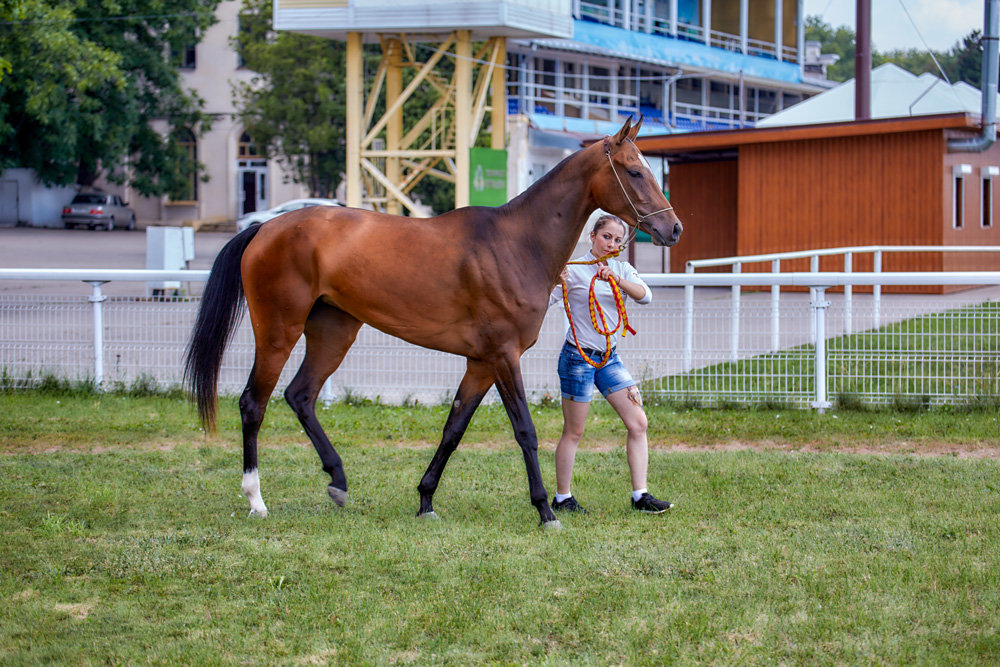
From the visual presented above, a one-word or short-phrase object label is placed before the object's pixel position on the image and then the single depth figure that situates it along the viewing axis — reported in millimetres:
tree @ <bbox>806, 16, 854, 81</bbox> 97688
